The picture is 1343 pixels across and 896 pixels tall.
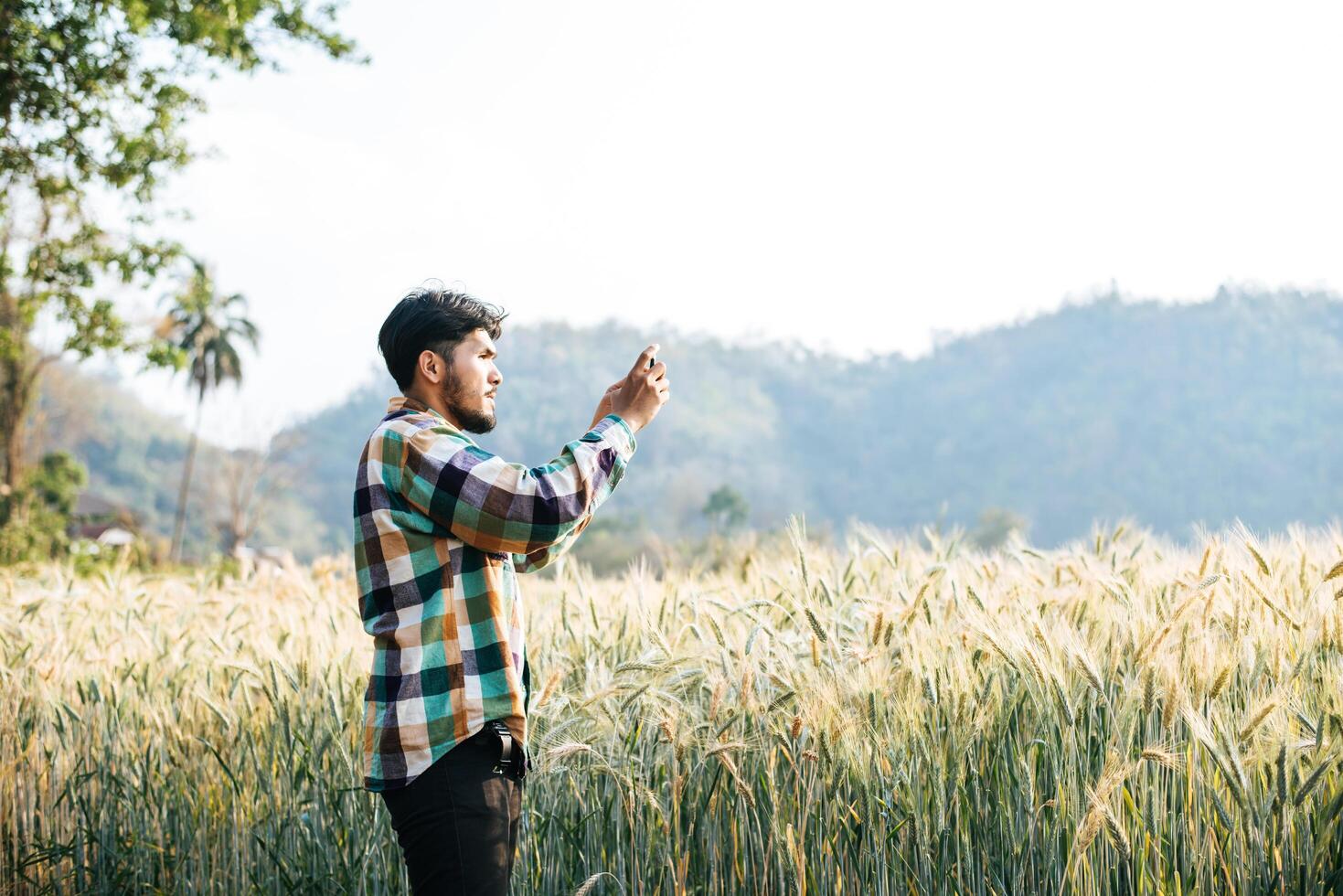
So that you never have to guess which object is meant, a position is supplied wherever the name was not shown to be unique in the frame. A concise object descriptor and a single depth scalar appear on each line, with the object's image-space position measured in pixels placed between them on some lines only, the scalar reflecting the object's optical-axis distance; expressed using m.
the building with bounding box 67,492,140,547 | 31.46
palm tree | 50.16
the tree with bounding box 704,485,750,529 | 69.31
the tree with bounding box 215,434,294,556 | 51.53
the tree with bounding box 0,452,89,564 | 15.20
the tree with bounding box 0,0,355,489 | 9.66
